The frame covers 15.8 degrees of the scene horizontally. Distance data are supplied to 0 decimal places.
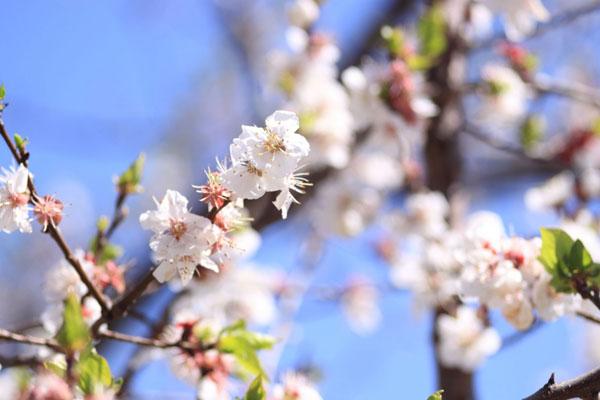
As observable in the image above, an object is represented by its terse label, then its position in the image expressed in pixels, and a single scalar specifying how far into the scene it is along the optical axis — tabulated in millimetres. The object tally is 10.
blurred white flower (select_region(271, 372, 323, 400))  781
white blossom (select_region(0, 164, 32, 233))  741
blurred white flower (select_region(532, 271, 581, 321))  787
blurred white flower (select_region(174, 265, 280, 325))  927
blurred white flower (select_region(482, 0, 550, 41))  1064
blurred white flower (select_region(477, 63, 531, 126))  1177
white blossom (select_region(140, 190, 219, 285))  735
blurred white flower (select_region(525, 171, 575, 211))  1095
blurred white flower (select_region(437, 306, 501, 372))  954
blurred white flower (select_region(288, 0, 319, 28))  1167
